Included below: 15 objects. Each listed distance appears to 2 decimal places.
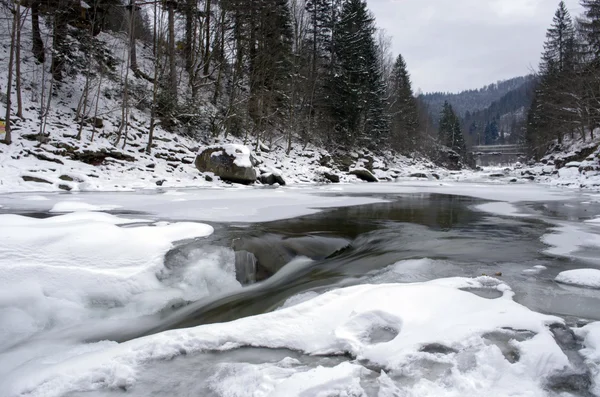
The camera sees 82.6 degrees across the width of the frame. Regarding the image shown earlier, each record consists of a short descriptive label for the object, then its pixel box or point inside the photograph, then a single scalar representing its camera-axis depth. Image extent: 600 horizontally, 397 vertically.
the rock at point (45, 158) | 11.14
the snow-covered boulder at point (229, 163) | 14.45
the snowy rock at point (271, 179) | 15.91
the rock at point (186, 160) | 15.32
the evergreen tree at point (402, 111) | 40.41
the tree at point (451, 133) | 59.66
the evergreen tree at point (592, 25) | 22.23
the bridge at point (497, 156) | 95.62
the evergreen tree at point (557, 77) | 23.46
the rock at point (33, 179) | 9.84
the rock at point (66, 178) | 10.51
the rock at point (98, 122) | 14.46
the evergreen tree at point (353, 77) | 27.47
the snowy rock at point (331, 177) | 19.97
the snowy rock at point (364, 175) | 22.53
